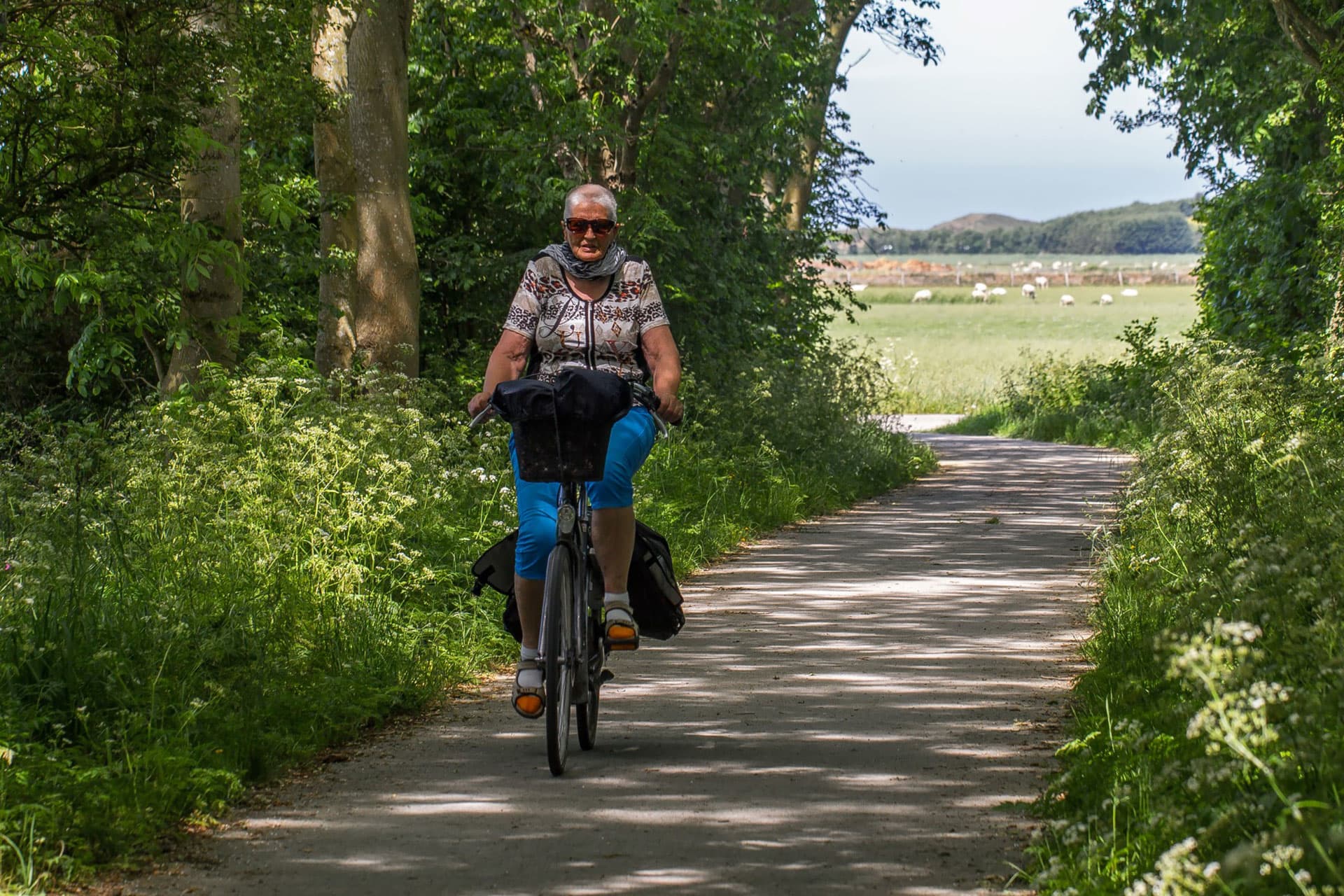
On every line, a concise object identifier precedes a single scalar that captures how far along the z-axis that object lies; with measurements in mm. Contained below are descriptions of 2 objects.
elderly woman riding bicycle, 12375
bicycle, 11570
